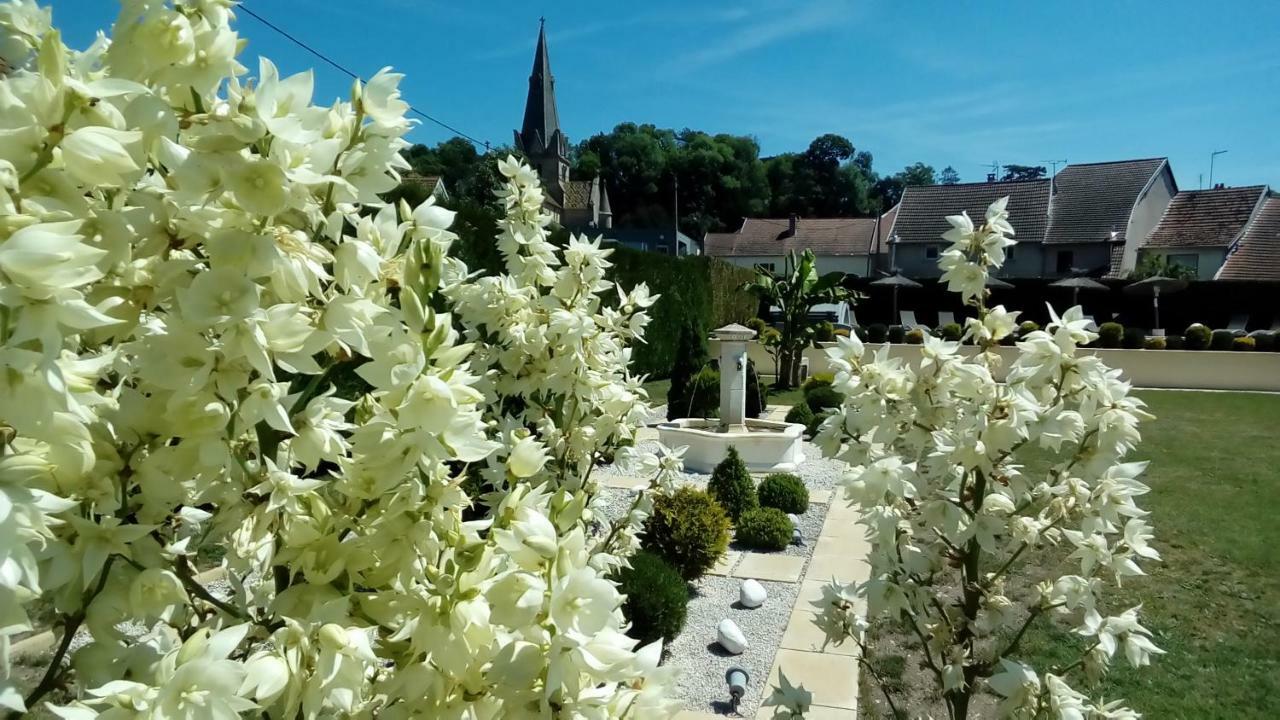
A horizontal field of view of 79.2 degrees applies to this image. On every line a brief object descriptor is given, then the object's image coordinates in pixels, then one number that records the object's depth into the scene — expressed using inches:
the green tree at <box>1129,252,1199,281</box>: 1250.1
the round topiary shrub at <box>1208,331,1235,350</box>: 845.8
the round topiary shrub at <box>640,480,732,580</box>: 223.8
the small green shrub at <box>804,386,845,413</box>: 480.4
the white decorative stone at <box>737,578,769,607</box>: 209.9
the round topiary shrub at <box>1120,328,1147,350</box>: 885.8
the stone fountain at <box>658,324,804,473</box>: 376.8
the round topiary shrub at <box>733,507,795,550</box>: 263.0
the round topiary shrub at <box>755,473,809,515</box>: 299.0
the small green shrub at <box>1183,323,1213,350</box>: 837.8
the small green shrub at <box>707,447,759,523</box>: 281.7
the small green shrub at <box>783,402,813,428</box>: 449.1
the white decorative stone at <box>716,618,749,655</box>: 181.3
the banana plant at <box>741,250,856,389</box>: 640.4
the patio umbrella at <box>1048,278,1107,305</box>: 1013.3
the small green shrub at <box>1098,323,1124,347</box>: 883.4
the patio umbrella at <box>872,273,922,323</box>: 1069.3
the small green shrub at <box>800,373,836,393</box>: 535.2
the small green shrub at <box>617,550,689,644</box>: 173.0
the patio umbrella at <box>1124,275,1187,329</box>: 1043.9
